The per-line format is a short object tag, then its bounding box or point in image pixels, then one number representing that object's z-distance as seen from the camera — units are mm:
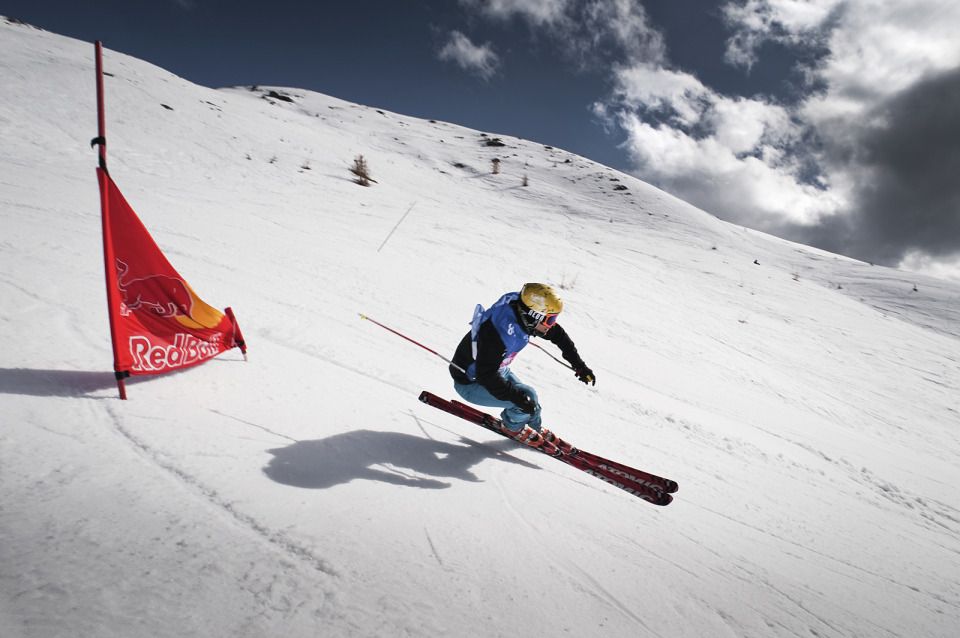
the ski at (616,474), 3297
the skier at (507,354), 3266
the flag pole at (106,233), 2614
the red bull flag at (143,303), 2719
